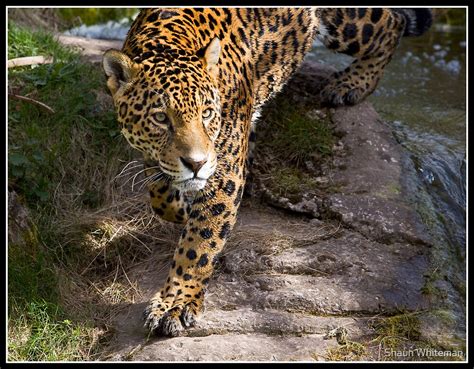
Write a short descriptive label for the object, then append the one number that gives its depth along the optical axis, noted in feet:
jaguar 37.27
